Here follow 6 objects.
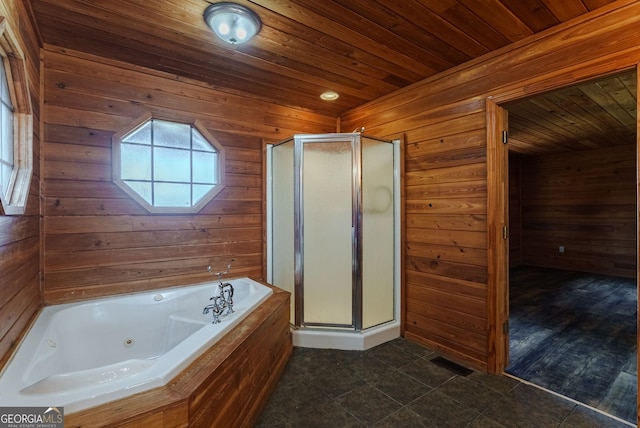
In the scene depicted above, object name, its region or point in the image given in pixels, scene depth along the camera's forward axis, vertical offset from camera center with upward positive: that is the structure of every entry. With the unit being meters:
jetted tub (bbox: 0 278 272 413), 1.03 -0.64
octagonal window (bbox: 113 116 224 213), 2.27 +0.42
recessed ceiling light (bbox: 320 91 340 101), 2.76 +1.13
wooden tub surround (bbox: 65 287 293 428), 0.96 -0.68
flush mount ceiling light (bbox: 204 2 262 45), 1.58 +1.08
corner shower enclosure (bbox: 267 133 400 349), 2.55 -0.22
